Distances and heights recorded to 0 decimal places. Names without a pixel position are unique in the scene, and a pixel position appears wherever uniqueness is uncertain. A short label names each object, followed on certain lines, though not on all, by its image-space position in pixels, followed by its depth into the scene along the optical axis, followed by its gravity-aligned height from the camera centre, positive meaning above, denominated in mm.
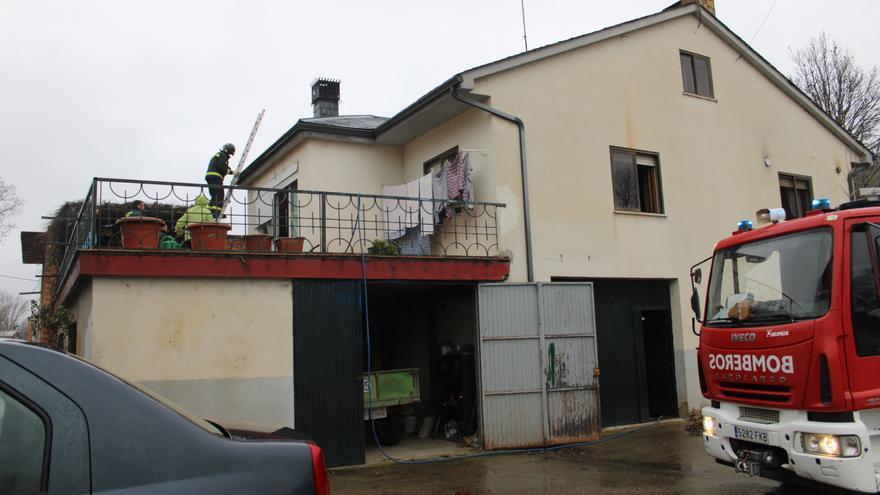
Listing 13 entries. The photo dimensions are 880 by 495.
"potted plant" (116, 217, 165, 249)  8109 +1305
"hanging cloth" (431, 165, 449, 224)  11302 +2392
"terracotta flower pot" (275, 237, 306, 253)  9125 +1211
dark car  2055 -347
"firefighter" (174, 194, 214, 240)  9161 +1762
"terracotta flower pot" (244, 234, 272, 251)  8828 +1216
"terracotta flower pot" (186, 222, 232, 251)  8500 +1289
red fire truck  5105 -388
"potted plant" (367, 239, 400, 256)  9734 +1175
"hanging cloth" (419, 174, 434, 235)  11539 +2111
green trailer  10125 -1144
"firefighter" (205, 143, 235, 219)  11344 +2888
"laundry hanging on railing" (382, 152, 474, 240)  10930 +2245
